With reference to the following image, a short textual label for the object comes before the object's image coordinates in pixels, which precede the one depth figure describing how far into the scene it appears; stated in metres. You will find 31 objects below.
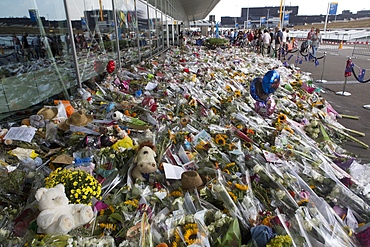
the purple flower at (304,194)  2.40
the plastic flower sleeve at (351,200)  2.39
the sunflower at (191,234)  1.78
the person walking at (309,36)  14.92
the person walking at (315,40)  14.40
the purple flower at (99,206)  2.05
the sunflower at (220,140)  3.31
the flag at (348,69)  7.65
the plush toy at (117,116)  3.73
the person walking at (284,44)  16.25
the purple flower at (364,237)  1.97
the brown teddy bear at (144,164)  2.43
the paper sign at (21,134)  3.06
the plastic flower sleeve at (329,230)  1.90
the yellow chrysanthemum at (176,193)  2.30
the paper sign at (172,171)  2.48
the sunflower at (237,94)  5.68
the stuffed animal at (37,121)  3.47
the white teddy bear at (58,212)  1.65
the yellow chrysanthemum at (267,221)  1.98
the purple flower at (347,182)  2.76
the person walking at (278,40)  15.44
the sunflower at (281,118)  4.40
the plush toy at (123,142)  2.90
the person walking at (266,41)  15.73
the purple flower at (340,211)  2.36
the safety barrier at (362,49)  18.14
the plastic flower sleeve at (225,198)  2.06
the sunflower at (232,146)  3.16
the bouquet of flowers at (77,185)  1.93
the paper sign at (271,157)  2.93
